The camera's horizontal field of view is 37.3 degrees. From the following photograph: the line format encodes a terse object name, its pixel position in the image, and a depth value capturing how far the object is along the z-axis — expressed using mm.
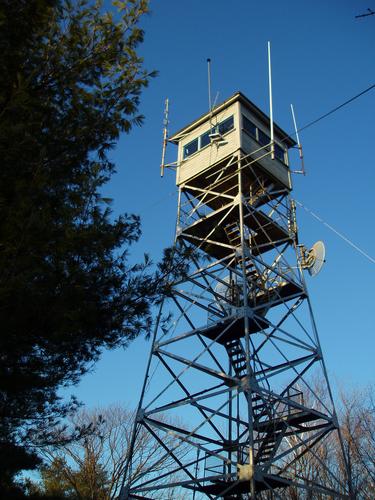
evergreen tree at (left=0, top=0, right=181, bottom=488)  6402
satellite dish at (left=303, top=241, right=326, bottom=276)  15402
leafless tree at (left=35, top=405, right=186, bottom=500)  21812
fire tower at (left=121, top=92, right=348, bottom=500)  12461
